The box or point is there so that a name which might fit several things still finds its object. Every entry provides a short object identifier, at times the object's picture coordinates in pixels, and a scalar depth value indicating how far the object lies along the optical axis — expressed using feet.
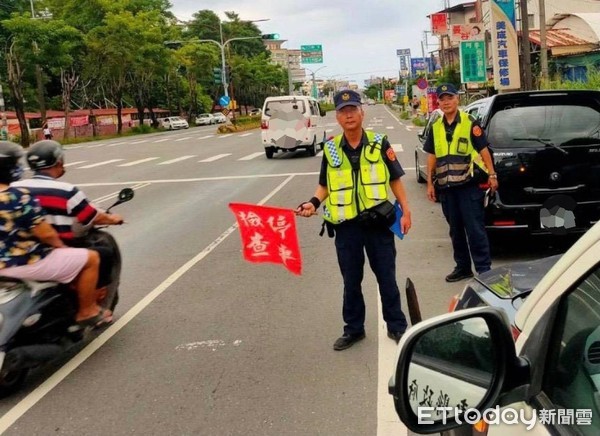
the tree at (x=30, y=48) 132.87
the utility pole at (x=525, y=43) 54.54
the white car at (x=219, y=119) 243.77
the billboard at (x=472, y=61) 87.66
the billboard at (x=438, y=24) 198.70
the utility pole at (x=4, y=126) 108.68
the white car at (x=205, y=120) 236.63
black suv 19.40
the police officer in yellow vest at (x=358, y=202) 13.58
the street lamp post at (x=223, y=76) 154.40
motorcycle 12.45
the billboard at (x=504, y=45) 59.62
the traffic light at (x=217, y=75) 139.75
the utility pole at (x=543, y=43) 64.90
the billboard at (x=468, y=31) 137.47
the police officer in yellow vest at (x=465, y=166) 18.12
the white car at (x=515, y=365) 4.49
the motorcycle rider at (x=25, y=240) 12.67
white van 66.54
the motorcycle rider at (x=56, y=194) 14.08
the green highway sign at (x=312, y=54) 225.97
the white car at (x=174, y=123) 207.03
